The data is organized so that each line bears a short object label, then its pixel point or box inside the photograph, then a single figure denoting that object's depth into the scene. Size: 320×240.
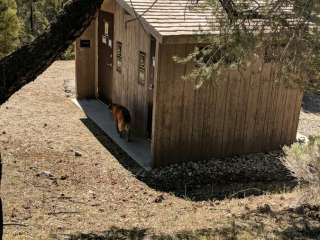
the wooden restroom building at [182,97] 8.49
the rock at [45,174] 7.97
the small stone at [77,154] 9.11
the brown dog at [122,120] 9.96
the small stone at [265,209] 6.53
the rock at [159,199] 7.46
